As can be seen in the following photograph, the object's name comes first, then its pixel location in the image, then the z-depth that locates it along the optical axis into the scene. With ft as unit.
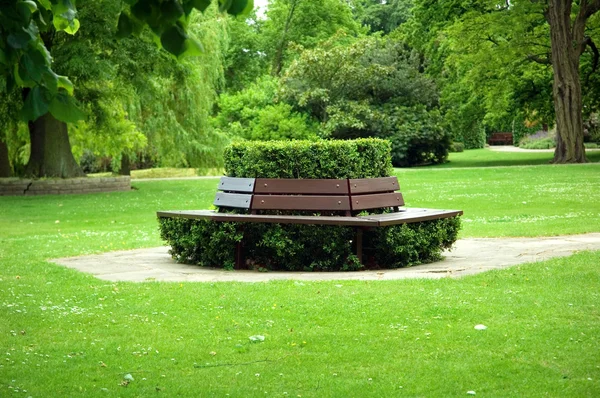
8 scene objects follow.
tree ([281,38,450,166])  140.97
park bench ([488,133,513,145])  217.97
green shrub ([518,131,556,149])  179.11
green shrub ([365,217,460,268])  32.89
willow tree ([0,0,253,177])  11.66
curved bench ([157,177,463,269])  33.40
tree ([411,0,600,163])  114.32
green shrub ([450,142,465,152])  185.52
